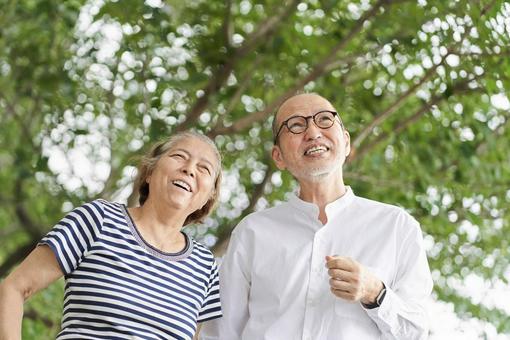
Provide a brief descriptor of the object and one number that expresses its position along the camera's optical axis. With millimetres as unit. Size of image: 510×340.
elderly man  2535
